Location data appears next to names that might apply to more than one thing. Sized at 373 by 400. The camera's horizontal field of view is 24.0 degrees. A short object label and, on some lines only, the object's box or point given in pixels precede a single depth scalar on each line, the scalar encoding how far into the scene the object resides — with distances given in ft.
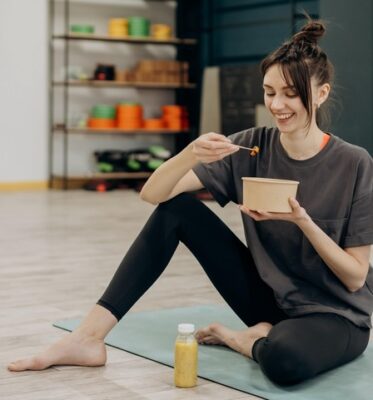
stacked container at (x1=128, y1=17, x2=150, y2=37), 28.25
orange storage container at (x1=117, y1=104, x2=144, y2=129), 28.09
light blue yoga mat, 6.93
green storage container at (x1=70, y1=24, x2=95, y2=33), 27.37
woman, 6.96
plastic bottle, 6.93
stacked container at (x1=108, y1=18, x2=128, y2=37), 28.02
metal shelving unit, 27.55
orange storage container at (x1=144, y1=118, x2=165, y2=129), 28.68
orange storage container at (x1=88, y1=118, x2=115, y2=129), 27.73
